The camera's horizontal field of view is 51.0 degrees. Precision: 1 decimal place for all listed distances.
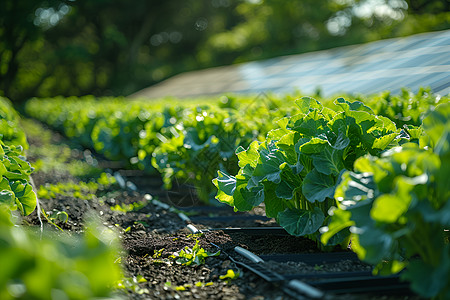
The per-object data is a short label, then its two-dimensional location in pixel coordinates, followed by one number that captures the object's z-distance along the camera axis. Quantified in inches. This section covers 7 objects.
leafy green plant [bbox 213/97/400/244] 108.0
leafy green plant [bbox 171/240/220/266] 122.5
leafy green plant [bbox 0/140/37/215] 116.0
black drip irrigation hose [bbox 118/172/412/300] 89.1
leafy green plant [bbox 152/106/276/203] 187.8
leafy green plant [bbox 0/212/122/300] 47.6
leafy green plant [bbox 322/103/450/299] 69.7
